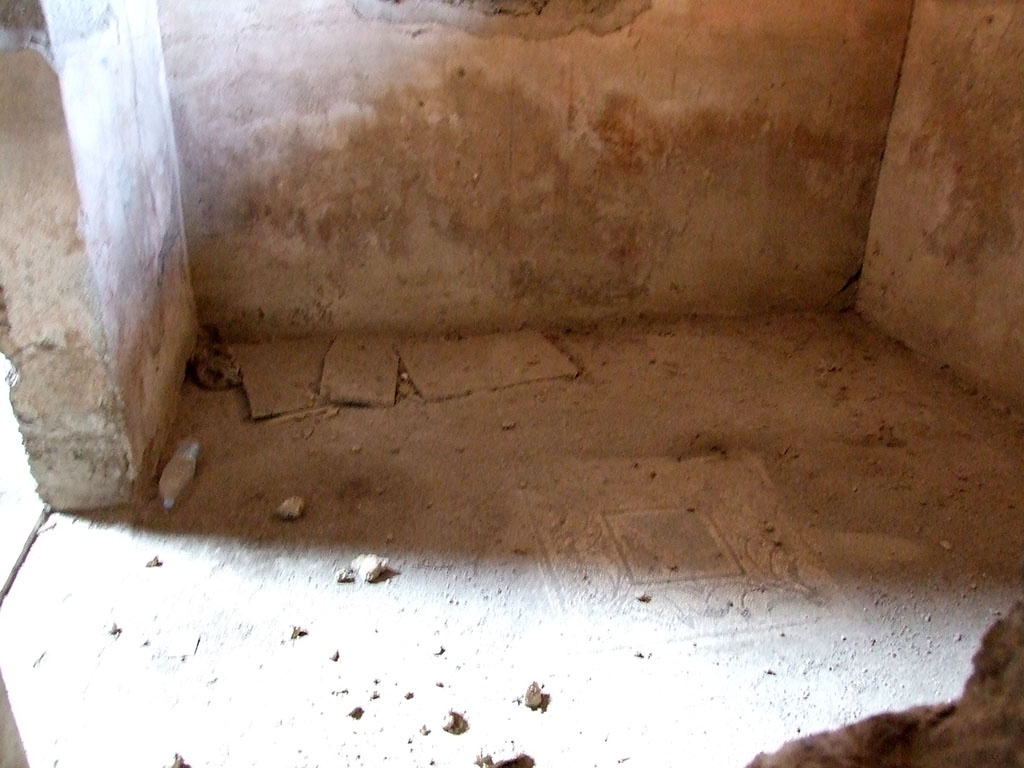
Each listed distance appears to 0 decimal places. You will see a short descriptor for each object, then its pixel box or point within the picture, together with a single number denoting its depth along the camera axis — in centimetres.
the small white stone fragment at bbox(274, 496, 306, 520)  254
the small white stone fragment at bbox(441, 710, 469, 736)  187
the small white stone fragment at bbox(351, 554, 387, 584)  232
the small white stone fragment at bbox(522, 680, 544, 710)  194
